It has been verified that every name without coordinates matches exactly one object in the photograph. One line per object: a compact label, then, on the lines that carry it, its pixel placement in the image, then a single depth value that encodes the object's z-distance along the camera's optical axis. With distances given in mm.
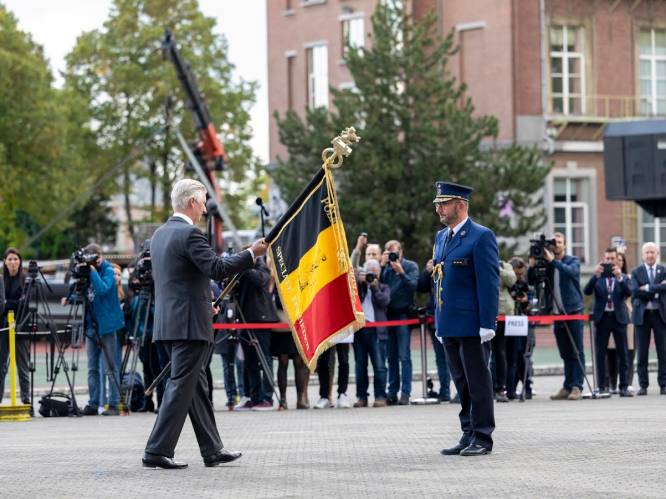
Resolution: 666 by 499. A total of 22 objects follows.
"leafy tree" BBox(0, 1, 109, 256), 56594
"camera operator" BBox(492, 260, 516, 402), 21922
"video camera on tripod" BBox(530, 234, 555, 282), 22000
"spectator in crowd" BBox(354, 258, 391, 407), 22172
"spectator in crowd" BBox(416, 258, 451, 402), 21797
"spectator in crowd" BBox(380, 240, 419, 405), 22359
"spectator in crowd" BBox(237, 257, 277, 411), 21672
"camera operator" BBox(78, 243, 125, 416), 21094
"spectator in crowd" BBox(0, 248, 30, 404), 21891
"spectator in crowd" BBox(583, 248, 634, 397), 23062
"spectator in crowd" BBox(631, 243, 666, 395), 23297
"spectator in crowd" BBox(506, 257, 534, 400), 22375
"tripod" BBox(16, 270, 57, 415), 21219
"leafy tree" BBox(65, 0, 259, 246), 68250
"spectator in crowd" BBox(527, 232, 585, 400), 22219
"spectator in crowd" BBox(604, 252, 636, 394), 23391
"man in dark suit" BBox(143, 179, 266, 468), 12484
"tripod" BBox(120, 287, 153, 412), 21125
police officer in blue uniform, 13297
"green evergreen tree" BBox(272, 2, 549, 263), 44625
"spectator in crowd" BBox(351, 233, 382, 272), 22078
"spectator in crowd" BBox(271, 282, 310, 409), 22000
